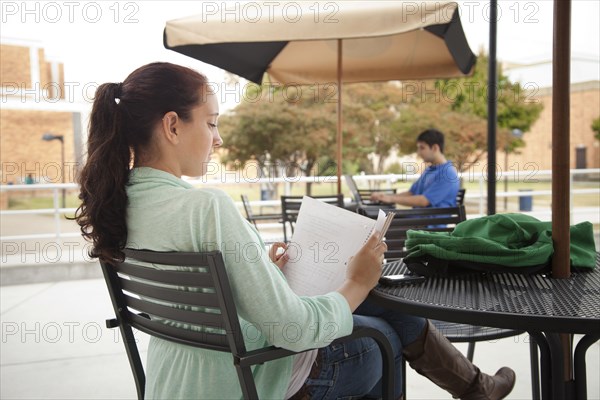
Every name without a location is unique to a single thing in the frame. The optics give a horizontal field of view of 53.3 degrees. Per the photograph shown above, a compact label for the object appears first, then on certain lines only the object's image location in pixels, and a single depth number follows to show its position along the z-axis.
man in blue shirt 4.22
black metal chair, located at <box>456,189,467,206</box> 4.53
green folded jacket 1.31
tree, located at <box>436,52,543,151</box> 18.64
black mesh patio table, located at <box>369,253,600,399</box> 0.99
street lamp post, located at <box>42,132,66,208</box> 17.78
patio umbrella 3.39
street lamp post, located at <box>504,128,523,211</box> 19.14
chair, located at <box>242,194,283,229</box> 5.13
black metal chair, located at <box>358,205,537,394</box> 1.81
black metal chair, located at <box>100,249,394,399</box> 1.00
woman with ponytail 1.04
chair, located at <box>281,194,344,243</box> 4.46
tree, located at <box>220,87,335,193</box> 17.14
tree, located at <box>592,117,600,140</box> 23.92
